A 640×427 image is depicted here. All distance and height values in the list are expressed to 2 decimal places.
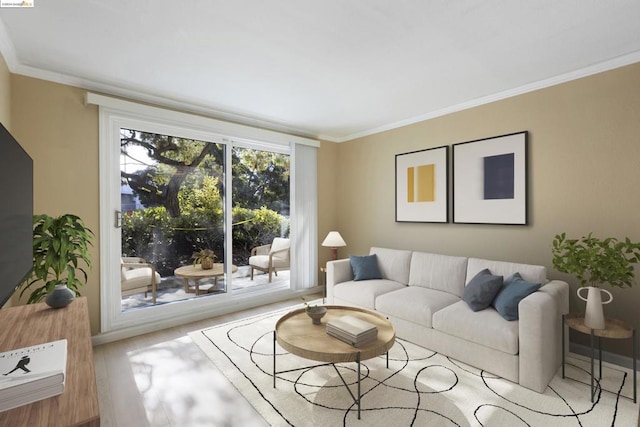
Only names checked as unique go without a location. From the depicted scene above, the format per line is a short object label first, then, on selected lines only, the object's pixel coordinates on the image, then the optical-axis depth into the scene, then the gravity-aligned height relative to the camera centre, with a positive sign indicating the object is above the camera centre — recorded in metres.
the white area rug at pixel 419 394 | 1.98 -1.30
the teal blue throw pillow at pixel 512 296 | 2.50 -0.70
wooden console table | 0.90 -0.59
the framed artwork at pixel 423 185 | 3.84 +0.33
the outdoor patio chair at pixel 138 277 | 3.42 -0.74
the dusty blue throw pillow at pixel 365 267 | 3.94 -0.72
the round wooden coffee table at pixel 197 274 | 3.84 -0.78
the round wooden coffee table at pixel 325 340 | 2.03 -0.92
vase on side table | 2.27 -0.73
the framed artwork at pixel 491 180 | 3.21 +0.34
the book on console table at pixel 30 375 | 0.94 -0.54
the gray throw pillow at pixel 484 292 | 2.73 -0.71
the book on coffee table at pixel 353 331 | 2.15 -0.85
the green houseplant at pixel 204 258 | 3.93 -0.59
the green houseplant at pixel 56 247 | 2.29 -0.26
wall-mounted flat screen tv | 1.20 -0.02
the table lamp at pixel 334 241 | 4.46 -0.43
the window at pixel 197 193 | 3.24 +0.23
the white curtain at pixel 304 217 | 4.72 -0.09
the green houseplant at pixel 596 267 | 2.20 -0.41
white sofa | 2.28 -0.90
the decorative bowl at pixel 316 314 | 2.55 -0.84
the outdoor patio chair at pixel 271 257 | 4.50 -0.67
